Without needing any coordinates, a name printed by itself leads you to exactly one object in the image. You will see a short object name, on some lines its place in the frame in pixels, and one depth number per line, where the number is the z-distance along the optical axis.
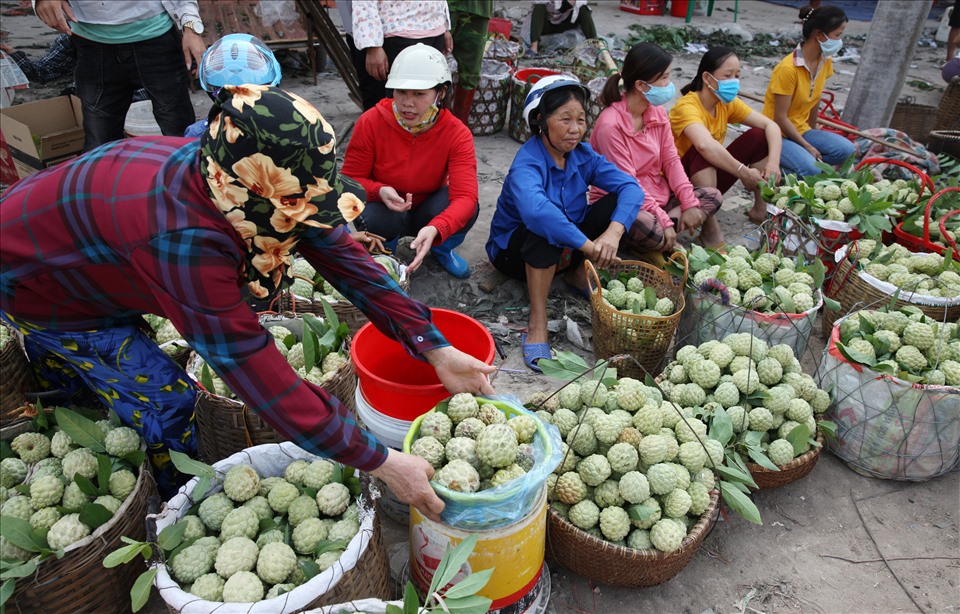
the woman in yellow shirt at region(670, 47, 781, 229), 4.43
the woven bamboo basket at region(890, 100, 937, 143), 6.67
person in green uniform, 4.95
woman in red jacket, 3.48
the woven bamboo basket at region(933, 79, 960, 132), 6.50
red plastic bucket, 2.15
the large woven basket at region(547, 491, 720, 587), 2.07
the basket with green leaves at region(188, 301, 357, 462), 2.29
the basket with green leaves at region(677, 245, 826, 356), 3.03
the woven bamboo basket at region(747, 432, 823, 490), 2.53
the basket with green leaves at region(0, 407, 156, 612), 1.74
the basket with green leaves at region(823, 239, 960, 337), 3.18
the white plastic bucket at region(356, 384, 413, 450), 2.20
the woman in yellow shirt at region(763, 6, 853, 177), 4.82
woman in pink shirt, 3.84
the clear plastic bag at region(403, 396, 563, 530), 1.70
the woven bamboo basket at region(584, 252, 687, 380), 3.05
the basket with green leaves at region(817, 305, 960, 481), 2.59
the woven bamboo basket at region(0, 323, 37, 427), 2.41
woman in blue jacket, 3.32
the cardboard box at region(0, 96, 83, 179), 4.05
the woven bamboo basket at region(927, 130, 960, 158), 5.36
